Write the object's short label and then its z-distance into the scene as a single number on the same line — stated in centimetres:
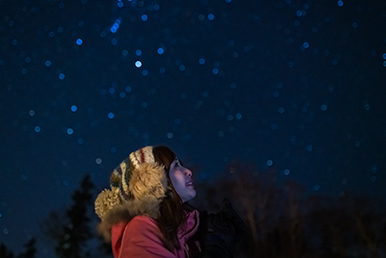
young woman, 190
